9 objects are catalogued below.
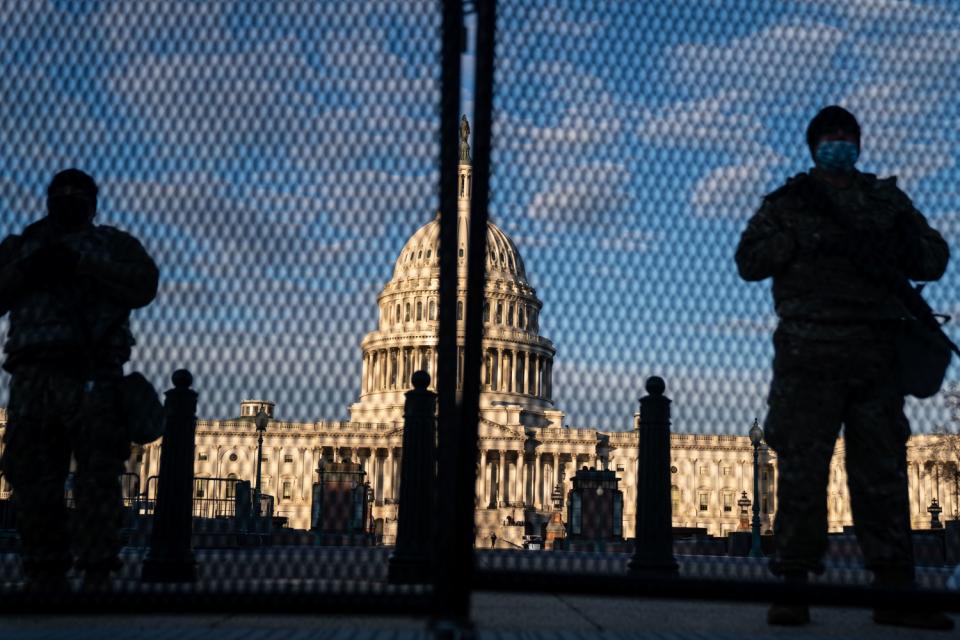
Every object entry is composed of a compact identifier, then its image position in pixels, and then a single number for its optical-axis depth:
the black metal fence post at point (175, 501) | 9.52
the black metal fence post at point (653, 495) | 11.61
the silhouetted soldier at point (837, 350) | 5.86
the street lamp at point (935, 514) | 31.83
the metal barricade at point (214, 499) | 24.17
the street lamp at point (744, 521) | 50.76
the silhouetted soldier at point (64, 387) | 6.53
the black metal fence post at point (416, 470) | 10.40
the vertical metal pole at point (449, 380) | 4.31
